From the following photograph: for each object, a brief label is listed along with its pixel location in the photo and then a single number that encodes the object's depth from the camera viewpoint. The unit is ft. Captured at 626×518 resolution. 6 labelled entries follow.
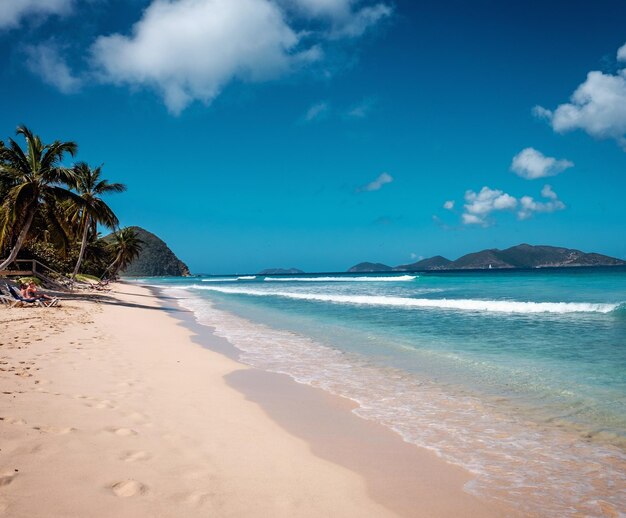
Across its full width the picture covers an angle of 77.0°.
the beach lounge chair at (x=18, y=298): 48.24
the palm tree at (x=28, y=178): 60.03
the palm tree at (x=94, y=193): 99.35
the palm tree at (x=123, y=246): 184.85
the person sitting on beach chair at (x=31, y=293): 49.55
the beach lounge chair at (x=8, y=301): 47.79
